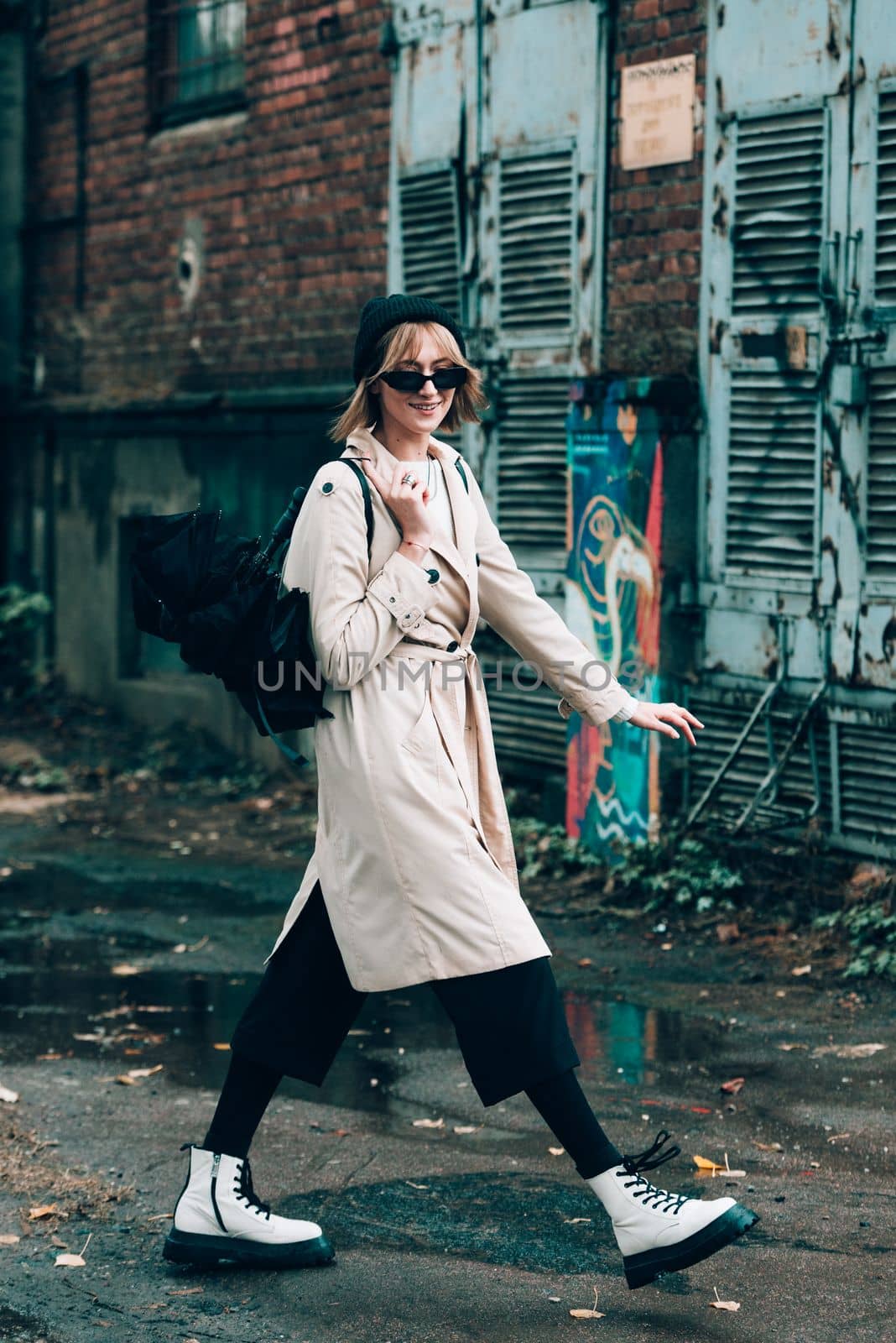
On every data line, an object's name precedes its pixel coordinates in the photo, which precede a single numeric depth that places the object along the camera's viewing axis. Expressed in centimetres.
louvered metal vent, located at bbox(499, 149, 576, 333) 798
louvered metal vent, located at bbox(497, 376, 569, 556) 811
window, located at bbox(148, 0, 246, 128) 1112
